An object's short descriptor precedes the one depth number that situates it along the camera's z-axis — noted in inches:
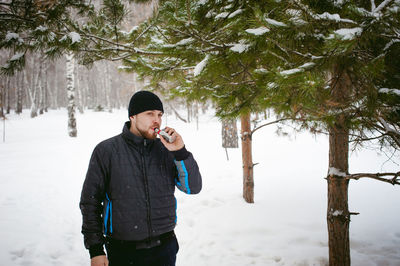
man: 66.1
